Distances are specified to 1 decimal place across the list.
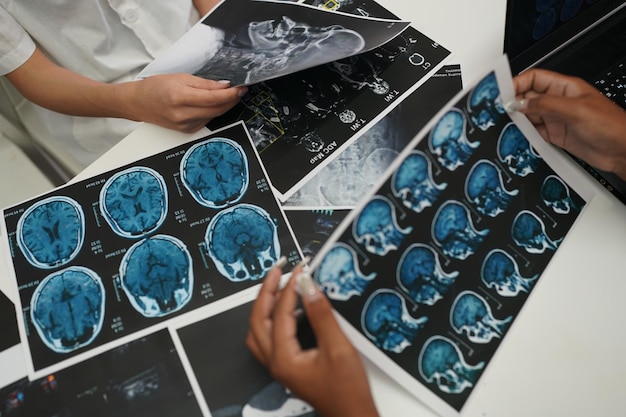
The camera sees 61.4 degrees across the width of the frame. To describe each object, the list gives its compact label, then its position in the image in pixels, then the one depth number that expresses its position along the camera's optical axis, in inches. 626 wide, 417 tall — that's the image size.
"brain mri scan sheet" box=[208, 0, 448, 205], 29.3
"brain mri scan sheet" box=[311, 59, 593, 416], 21.3
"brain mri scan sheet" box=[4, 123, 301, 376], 25.2
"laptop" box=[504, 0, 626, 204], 28.0
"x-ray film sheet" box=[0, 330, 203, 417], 23.3
